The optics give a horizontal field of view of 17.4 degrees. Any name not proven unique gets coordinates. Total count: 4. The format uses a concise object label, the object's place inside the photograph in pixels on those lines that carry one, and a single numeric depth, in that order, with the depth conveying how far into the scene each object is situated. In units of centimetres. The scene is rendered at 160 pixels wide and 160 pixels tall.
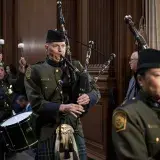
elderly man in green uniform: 409
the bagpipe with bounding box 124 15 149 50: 438
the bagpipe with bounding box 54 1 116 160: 407
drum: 581
